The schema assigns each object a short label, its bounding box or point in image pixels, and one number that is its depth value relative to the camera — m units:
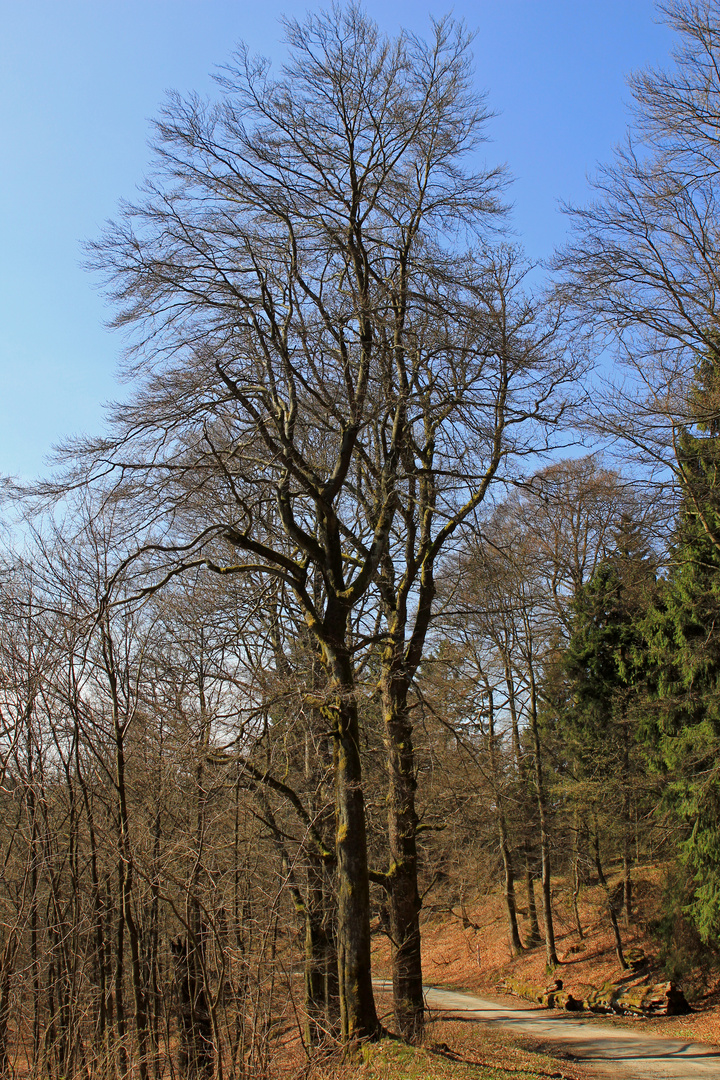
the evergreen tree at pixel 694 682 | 12.75
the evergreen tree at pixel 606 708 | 18.41
